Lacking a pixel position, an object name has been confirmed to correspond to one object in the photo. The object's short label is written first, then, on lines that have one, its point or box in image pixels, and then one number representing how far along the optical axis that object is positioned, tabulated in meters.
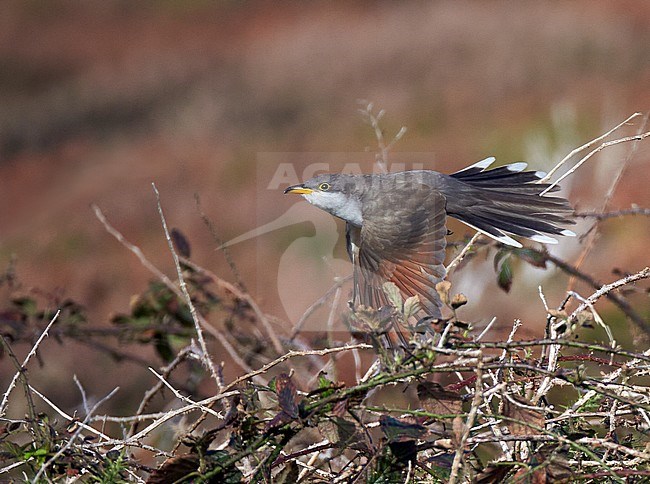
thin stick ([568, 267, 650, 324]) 8.83
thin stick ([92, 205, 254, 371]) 9.17
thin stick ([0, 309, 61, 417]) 8.82
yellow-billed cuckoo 9.23
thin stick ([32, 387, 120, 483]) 7.62
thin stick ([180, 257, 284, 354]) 9.19
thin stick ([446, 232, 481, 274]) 9.07
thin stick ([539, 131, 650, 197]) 9.03
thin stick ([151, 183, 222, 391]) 9.01
